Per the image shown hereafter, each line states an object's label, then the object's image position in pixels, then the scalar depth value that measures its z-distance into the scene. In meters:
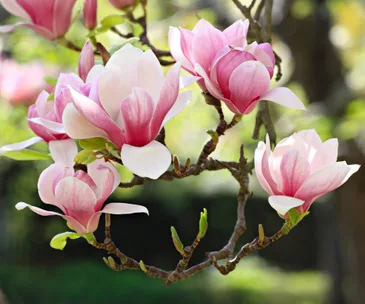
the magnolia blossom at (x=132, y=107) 2.25
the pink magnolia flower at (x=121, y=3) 2.62
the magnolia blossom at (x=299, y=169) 2.30
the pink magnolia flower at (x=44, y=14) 2.54
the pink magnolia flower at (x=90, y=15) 2.55
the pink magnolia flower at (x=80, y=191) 2.30
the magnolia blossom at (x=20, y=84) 4.28
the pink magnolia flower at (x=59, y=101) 2.29
